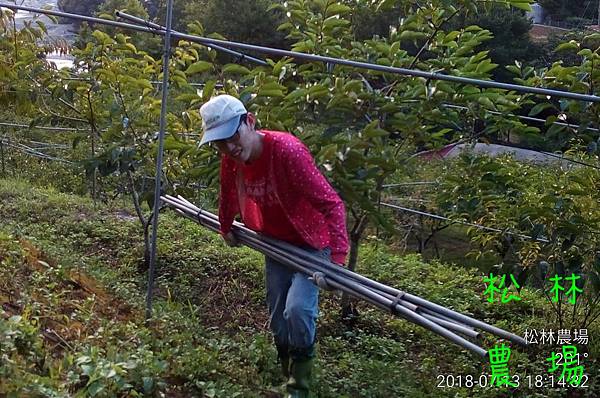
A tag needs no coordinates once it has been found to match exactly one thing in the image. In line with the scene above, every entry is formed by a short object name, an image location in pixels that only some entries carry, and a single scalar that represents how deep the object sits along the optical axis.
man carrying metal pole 2.51
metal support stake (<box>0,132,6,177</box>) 8.20
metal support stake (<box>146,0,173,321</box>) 3.15
